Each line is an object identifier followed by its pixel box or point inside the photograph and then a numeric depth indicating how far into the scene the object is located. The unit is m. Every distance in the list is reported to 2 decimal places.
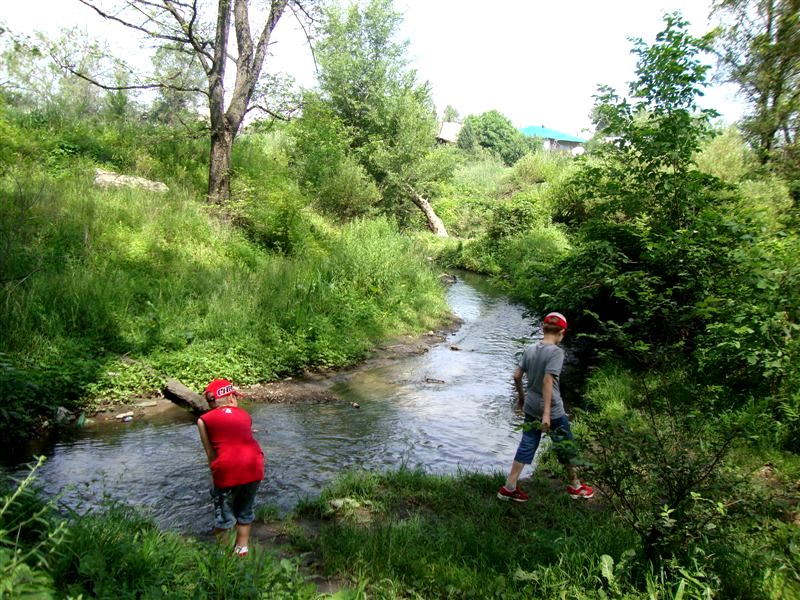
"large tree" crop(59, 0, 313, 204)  14.00
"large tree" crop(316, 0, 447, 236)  28.44
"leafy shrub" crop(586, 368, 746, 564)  3.55
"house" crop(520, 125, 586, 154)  87.57
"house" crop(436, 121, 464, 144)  89.20
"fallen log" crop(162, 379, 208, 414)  8.00
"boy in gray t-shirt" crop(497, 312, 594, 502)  5.39
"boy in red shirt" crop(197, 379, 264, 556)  4.27
